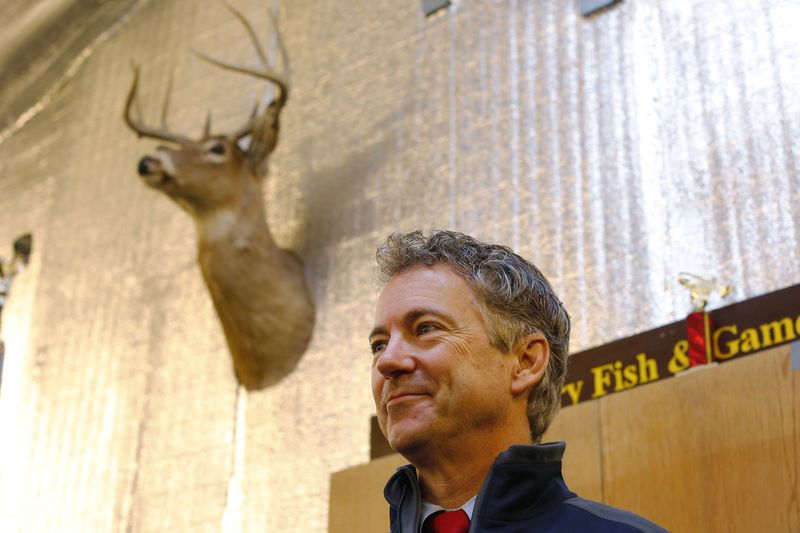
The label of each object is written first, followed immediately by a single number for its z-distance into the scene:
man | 1.35
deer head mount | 4.50
